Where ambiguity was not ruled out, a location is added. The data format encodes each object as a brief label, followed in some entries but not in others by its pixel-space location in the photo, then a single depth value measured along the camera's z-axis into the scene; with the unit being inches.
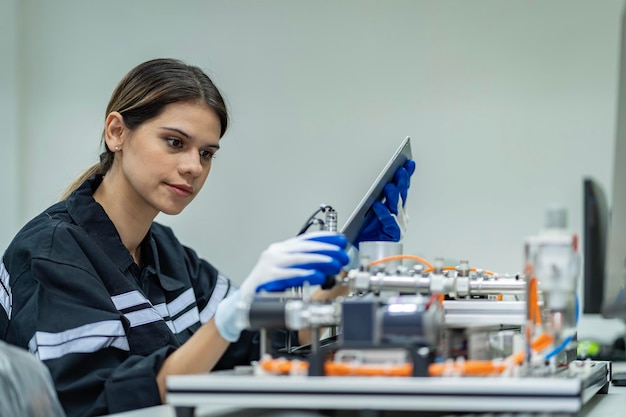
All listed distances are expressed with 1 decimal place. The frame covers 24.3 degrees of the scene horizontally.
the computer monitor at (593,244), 108.7
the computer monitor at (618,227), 81.8
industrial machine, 72.0
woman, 90.2
